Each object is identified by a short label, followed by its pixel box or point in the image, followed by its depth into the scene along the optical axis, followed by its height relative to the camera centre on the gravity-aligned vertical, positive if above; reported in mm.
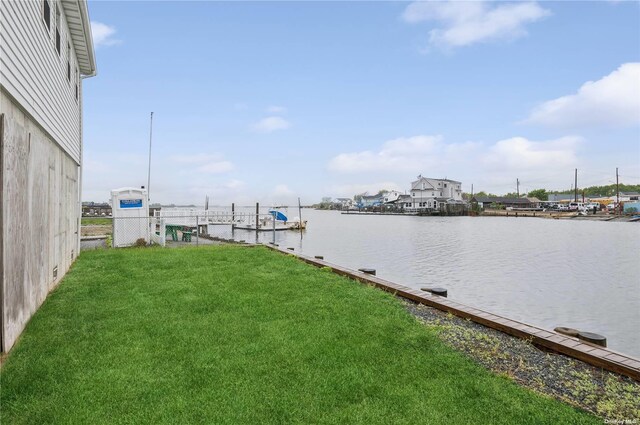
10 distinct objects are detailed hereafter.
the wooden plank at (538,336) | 3838 -1536
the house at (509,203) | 102750 +3050
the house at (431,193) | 86475 +4794
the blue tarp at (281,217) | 39031 -758
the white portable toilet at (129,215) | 14602 -317
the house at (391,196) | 123781 +5371
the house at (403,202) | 93888 +2697
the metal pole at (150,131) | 27203 +5665
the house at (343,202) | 157500 +4034
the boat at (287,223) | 37719 -1352
